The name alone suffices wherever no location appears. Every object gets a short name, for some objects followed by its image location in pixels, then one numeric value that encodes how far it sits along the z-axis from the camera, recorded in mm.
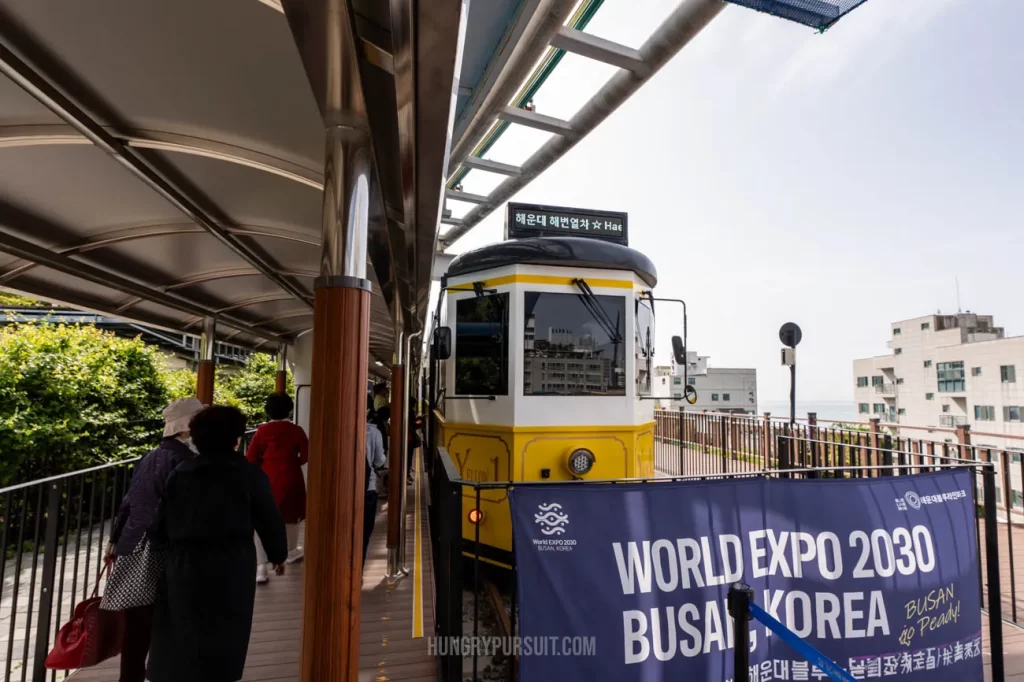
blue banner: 2494
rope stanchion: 2068
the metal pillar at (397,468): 4926
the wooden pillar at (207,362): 6203
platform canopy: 1721
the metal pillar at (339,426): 1903
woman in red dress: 4254
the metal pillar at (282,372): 9992
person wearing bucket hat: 2529
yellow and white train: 4828
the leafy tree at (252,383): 16391
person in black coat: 2342
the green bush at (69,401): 7227
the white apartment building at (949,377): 48125
